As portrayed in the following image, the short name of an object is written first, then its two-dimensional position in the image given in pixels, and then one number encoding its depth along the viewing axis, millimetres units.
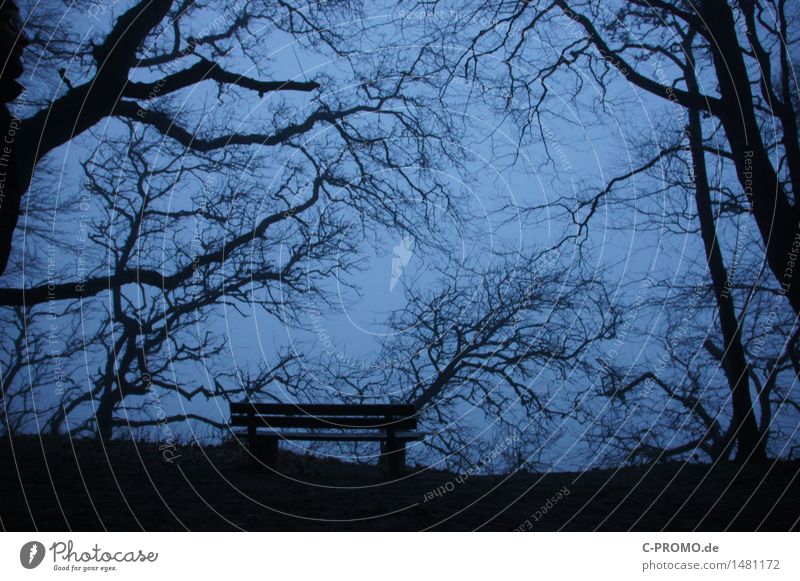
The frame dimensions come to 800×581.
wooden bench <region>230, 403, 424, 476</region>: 6285
